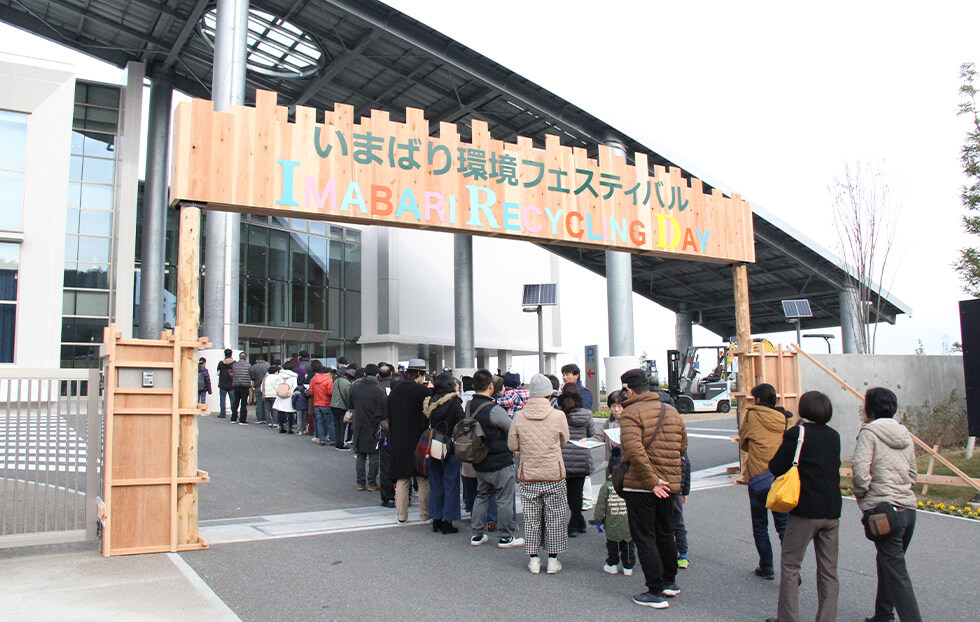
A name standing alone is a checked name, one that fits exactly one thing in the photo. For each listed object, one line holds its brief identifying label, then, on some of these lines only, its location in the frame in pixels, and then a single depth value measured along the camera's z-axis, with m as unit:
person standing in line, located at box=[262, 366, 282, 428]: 16.14
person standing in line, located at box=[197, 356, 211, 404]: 17.64
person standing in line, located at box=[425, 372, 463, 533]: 7.33
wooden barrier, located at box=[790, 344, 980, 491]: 8.64
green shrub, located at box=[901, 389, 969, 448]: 12.70
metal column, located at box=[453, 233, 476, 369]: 31.11
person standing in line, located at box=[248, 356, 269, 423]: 17.08
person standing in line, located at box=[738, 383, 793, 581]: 5.75
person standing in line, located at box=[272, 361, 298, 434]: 15.11
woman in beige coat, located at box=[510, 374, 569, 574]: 5.96
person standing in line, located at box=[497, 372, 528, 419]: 9.11
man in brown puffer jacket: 5.08
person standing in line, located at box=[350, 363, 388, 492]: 8.91
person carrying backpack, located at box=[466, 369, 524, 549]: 6.76
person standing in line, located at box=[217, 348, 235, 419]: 17.14
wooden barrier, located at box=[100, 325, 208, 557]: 6.29
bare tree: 19.22
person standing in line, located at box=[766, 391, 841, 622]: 4.43
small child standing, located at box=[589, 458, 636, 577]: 5.77
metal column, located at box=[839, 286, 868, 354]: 25.11
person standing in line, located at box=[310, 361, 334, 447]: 13.44
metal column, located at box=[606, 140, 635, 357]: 23.84
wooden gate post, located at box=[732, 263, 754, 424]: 10.55
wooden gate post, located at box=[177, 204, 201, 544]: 6.53
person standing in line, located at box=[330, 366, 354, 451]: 12.68
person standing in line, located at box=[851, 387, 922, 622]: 4.44
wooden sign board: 7.07
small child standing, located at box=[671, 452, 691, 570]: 6.07
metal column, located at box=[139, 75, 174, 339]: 26.81
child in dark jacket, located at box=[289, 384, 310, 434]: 15.19
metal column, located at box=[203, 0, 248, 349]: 20.70
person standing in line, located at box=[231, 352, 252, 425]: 16.97
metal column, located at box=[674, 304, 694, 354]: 42.75
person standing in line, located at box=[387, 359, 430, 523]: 7.68
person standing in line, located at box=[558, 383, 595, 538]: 7.05
